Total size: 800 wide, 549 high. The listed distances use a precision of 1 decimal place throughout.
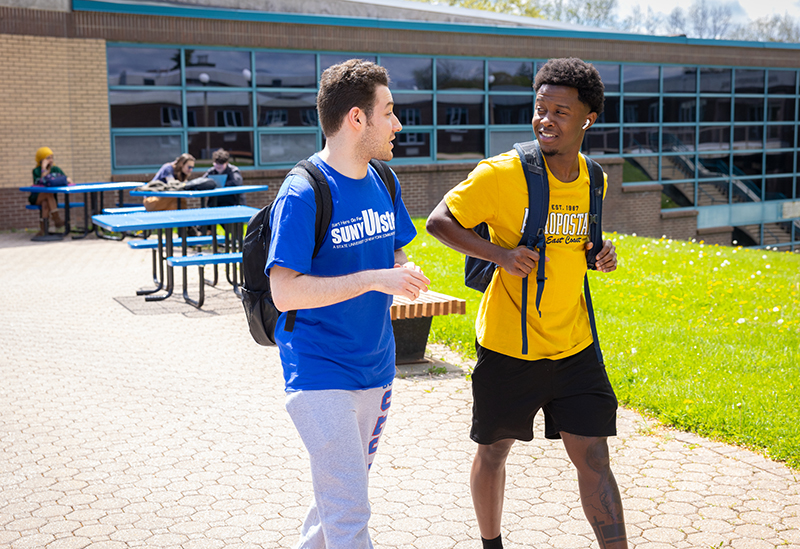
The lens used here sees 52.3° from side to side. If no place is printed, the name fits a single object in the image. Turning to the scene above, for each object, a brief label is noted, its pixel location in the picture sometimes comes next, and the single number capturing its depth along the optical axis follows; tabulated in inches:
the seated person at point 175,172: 560.4
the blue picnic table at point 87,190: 597.3
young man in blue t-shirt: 102.6
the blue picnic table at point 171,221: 372.8
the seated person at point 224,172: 572.4
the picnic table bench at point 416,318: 265.1
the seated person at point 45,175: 631.8
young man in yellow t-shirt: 123.6
